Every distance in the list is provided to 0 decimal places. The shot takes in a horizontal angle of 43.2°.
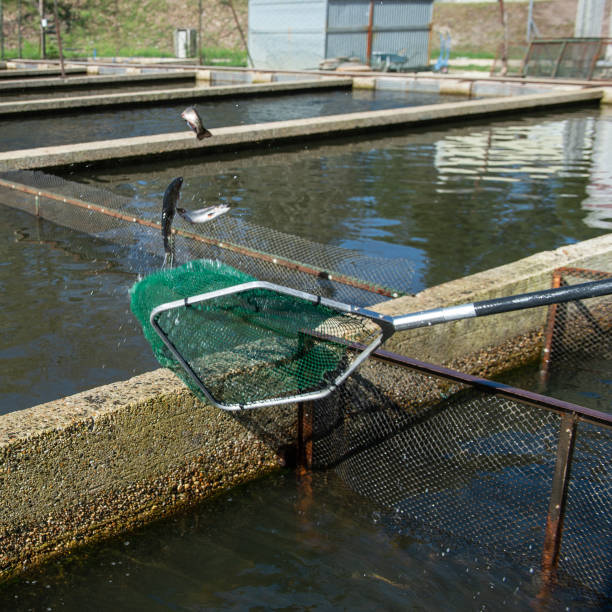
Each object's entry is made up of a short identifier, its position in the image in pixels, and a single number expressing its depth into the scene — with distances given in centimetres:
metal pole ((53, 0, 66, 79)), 2505
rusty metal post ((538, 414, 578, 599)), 350
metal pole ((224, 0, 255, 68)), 3199
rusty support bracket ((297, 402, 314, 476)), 455
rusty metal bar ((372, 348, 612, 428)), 343
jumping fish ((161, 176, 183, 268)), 580
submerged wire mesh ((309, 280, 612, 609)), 373
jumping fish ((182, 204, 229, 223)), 557
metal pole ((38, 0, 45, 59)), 3396
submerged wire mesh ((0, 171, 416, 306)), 648
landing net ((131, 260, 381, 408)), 358
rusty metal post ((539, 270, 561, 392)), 602
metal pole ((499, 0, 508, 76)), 2801
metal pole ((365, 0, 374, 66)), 3175
